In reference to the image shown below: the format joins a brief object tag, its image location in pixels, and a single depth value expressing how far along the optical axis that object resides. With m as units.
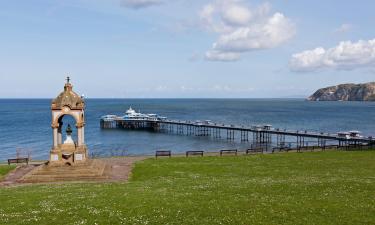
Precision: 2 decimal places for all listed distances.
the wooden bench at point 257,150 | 48.73
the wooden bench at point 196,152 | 44.32
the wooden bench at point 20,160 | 37.19
